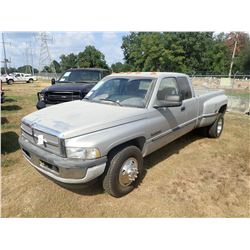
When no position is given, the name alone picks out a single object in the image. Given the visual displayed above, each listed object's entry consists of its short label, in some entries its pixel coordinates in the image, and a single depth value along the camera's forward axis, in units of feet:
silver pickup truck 8.91
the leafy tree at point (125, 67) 169.32
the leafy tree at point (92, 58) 228.96
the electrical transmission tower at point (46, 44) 118.73
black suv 22.40
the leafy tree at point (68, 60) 276.41
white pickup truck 132.98
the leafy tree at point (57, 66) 294.66
